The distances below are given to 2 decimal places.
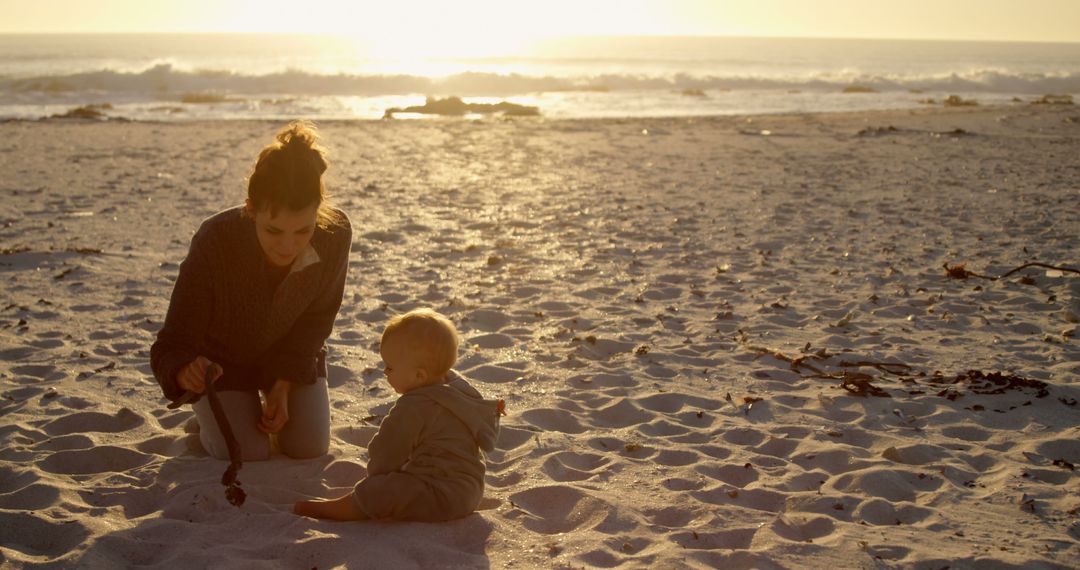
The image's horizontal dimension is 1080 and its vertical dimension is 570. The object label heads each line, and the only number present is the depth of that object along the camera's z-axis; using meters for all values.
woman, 3.29
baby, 3.18
